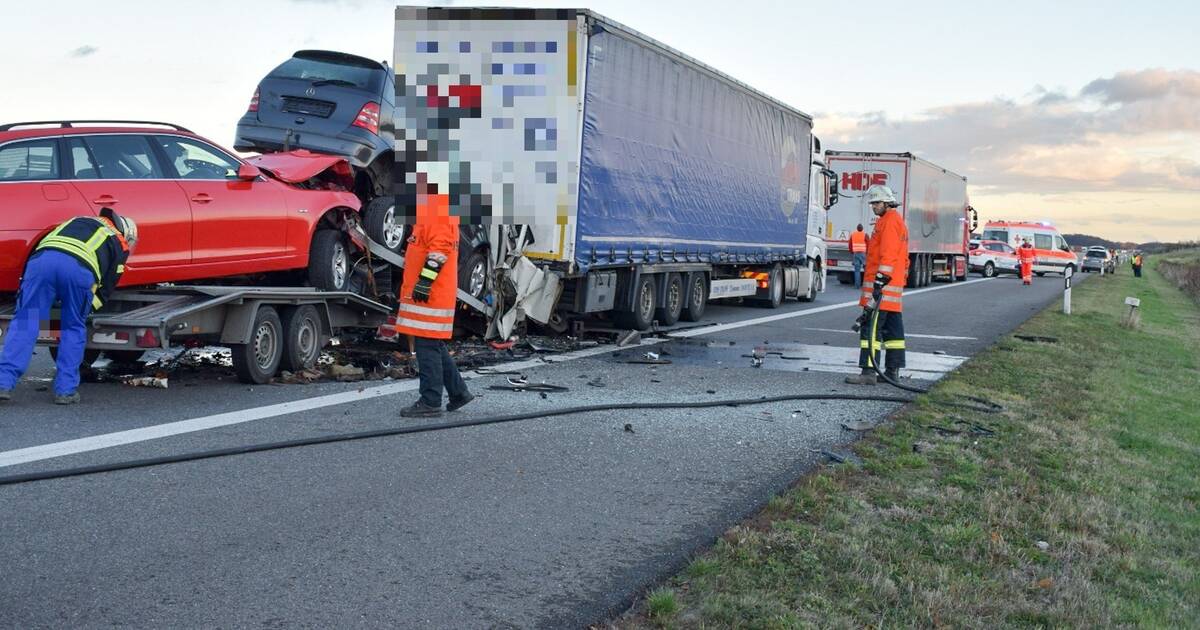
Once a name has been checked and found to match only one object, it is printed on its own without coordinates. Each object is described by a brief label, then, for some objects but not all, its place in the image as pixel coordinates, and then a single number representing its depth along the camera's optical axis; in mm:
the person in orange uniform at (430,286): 7910
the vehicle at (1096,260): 66438
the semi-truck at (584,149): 11477
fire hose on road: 5993
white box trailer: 31531
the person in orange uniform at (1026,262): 38469
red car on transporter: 8125
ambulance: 50094
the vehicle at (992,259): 49594
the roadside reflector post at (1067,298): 22625
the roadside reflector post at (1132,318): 21734
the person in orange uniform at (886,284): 10844
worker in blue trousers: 7863
